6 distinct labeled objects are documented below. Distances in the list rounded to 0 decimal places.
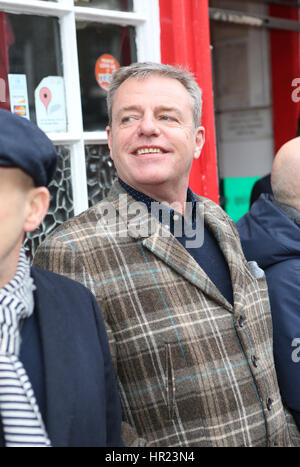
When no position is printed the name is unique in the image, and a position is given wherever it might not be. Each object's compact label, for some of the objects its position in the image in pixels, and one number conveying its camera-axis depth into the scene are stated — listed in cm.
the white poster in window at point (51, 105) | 226
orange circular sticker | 246
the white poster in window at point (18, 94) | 216
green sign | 474
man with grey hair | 153
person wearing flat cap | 107
